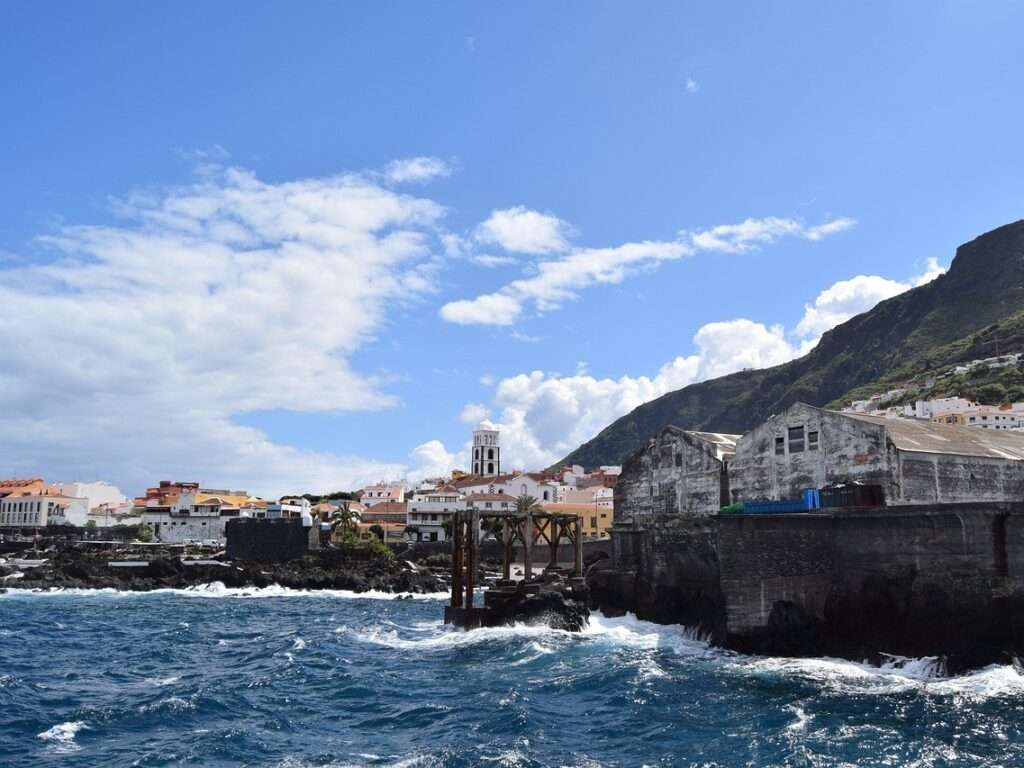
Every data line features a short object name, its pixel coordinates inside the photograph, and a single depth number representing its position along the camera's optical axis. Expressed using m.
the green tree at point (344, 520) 86.12
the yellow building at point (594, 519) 88.81
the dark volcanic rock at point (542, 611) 41.16
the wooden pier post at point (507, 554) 48.62
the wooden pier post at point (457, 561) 43.72
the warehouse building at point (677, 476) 46.59
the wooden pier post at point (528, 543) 47.41
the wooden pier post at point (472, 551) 42.88
